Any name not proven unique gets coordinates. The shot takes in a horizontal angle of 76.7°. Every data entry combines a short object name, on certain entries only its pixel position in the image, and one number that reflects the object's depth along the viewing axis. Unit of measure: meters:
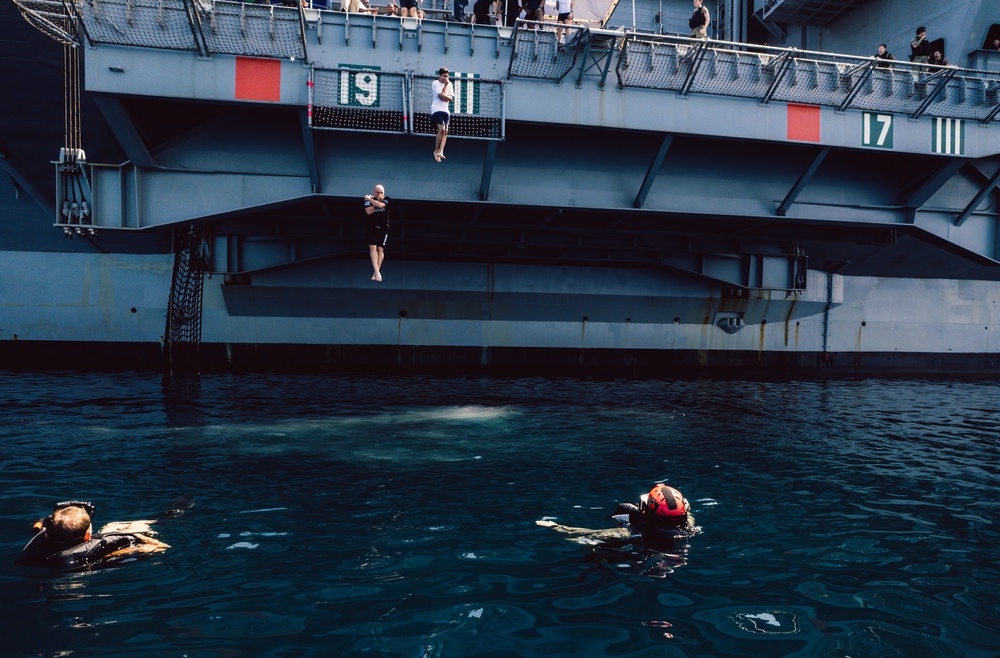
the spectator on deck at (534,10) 16.83
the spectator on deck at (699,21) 17.27
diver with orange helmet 6.10
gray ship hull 16.81
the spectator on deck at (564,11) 17.44
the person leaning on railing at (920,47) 18.75
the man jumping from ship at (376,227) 13.52
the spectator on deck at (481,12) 16.72
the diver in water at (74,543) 5.44
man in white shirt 14.13
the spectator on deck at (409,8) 16.94
